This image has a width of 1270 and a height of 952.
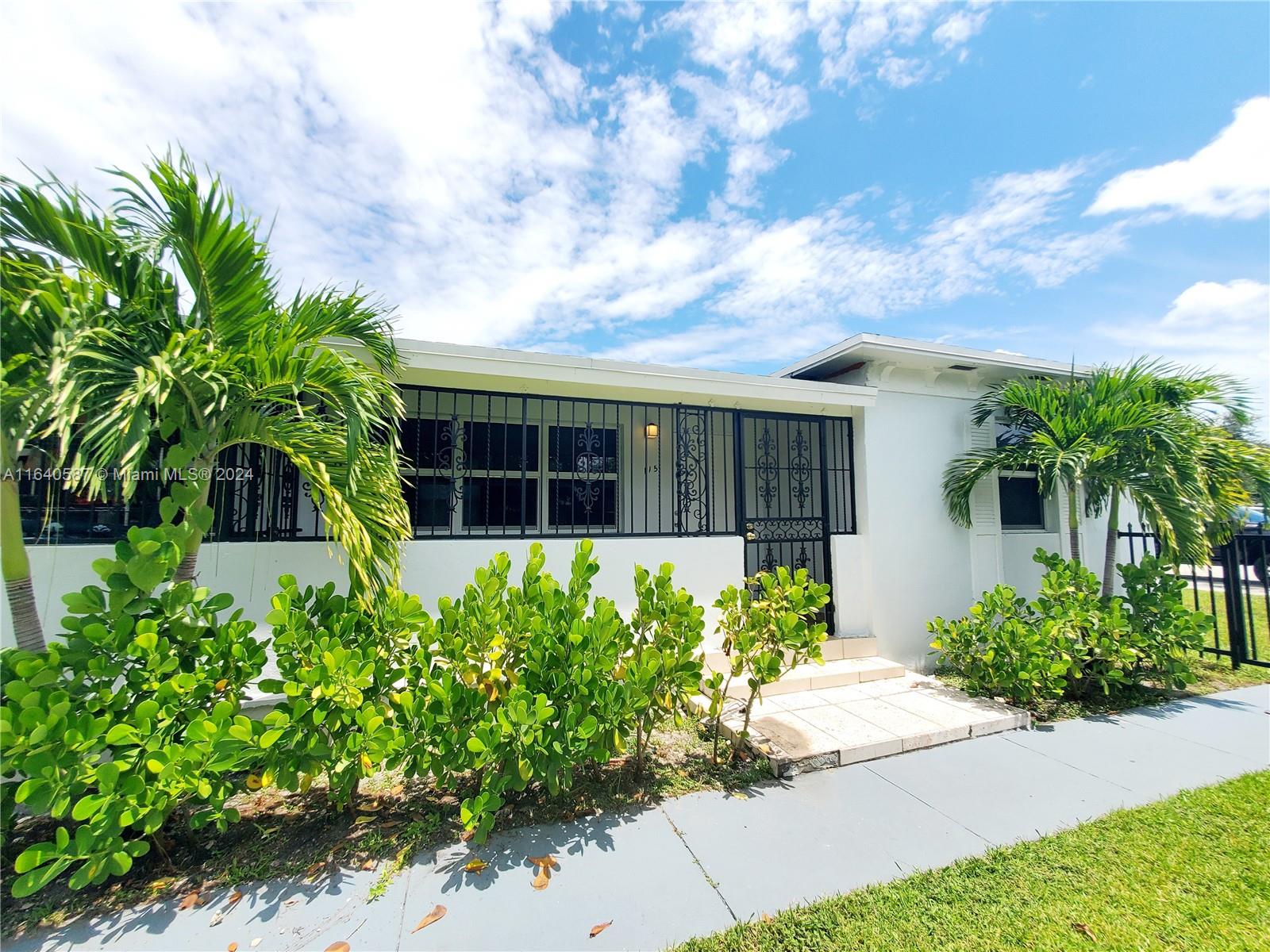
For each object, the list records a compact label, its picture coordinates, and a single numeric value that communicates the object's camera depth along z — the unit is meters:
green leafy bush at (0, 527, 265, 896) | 1.97
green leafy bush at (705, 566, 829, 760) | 3.33
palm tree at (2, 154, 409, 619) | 2.22
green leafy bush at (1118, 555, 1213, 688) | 4.83
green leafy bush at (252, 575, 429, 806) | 2.41
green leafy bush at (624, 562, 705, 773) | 3.04
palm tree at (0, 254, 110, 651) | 2.07
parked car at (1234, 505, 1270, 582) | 5.61
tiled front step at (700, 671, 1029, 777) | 3.65
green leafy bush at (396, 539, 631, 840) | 2.62
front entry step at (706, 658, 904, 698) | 4.92
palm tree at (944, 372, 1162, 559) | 5.14
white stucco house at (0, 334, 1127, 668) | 4.18
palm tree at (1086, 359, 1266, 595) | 5.09
